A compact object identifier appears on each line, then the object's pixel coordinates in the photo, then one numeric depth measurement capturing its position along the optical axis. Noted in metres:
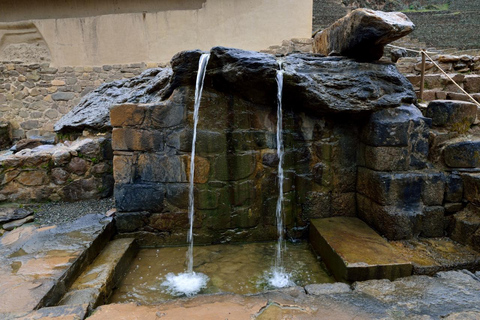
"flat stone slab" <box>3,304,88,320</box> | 1.63
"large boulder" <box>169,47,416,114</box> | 2.58
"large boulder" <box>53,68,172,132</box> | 3.26
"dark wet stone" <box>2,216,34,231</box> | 2.81
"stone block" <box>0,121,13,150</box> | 7.30
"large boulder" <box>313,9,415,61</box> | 2.48
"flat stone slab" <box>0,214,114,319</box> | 1.80
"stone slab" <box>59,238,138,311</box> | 1.92
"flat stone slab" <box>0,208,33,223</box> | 2.91
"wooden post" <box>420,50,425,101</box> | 3.37
